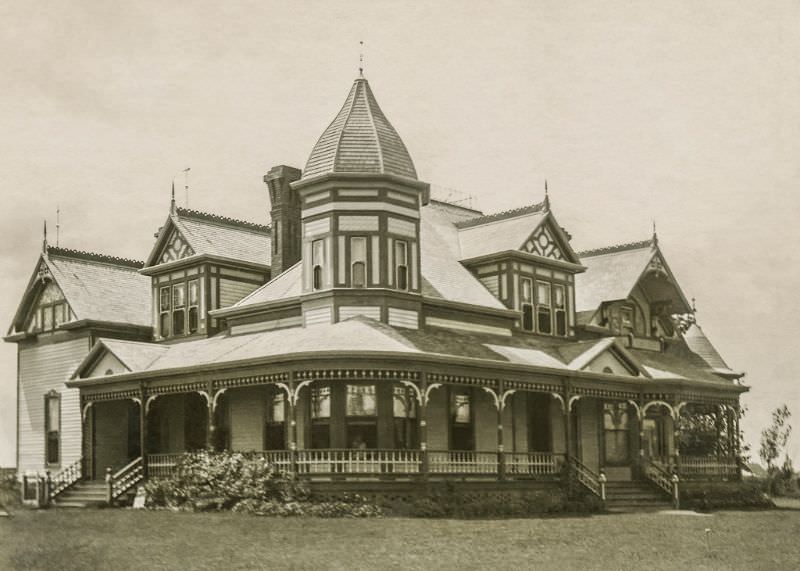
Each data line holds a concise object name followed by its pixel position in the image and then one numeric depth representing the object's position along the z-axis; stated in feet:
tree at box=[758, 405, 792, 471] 179.83
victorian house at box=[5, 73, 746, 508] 116.88
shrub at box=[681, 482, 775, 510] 129.70
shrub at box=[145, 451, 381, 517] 104.22
